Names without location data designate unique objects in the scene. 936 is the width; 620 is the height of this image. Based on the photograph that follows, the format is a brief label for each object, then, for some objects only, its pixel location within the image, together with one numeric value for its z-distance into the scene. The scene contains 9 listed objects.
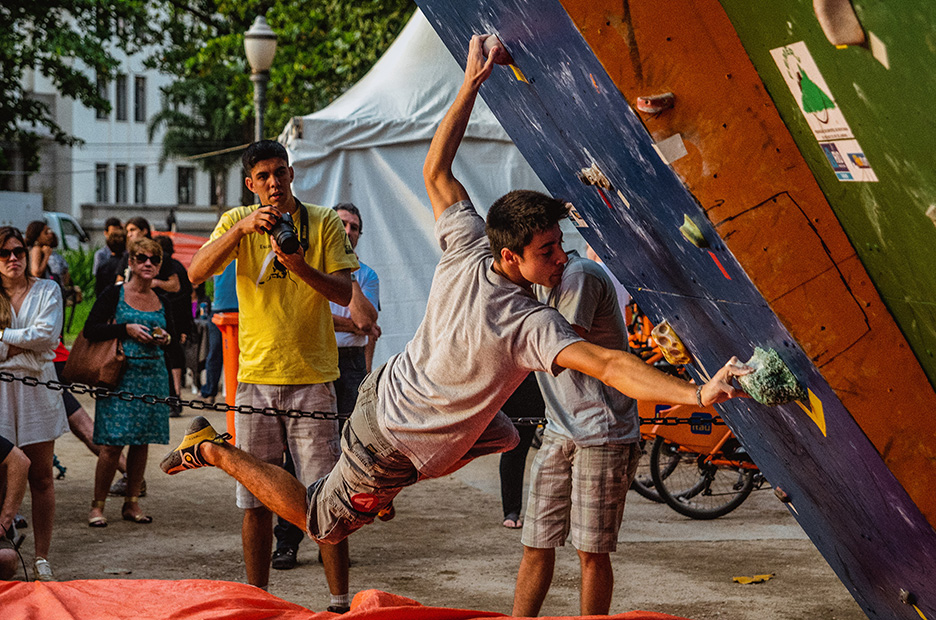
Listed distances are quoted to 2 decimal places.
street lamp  11.71
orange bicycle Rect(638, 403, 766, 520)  7.10
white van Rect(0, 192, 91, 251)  29.12
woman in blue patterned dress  6.61
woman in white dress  5.57
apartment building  54.00
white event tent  9.48
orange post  5.91
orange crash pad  3.33
